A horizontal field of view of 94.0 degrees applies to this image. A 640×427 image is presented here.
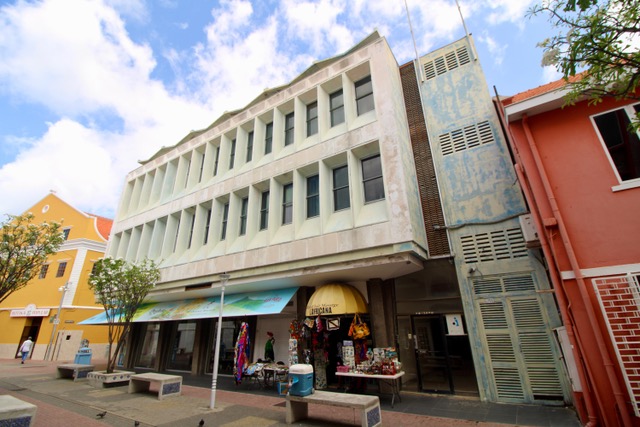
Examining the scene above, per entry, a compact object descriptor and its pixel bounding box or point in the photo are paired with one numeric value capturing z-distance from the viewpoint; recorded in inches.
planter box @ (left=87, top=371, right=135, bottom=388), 466.9
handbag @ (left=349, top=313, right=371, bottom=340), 395.9
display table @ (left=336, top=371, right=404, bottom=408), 331.0
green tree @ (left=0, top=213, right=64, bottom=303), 480.4
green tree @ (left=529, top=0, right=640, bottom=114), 160.9
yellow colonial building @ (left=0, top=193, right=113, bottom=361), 962.1
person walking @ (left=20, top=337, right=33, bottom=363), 862.8
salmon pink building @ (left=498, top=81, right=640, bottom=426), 232.2
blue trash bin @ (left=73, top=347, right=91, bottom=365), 634.2
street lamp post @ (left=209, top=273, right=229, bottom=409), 338.3
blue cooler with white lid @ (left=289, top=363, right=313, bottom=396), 278.8
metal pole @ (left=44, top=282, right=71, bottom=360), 928.5
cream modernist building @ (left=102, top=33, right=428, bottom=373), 400.5
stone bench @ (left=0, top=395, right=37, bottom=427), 179.3
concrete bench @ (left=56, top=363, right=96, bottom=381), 536.9
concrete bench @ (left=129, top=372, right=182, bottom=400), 395.2
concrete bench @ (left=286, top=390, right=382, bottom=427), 245.0
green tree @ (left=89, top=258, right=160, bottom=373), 529.3
